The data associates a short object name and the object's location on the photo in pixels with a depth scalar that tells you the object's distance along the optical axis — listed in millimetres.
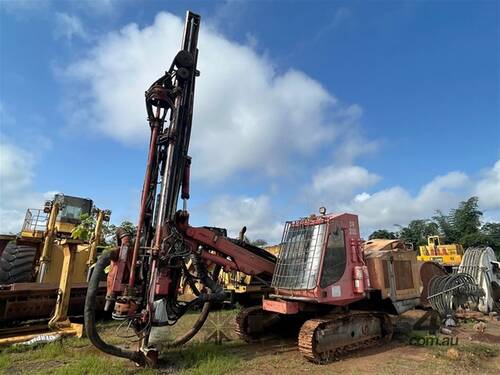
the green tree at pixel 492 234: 44250
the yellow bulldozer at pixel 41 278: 7883
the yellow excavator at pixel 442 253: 22783
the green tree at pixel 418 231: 52212
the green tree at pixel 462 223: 48562
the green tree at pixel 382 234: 50562
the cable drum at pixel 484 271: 11500
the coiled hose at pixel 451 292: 9579
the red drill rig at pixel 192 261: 6055
